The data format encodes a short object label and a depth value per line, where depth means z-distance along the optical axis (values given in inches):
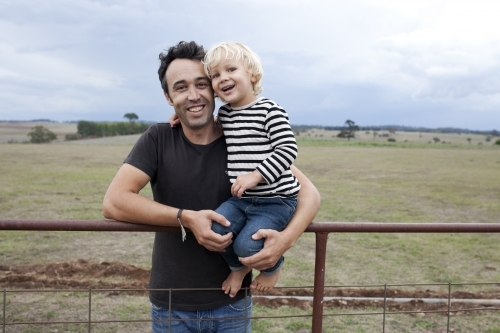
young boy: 79.6
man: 83.0
